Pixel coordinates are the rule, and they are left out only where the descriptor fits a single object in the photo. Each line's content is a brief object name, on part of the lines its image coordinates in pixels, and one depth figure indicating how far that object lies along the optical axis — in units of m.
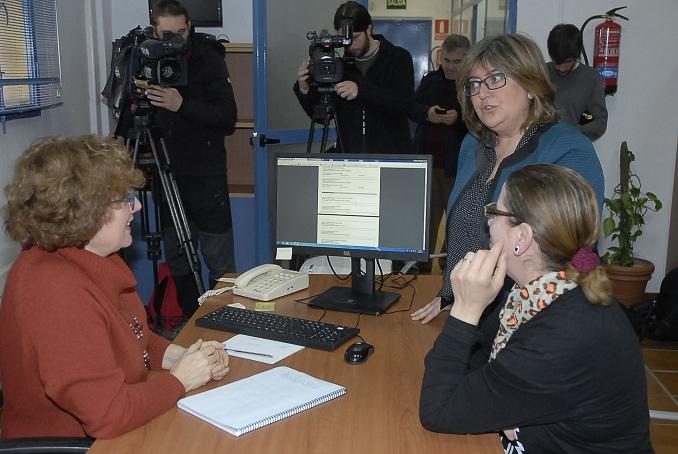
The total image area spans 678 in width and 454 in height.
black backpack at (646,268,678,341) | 3.71
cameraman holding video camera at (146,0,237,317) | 3.22
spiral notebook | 1.28
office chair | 1.29
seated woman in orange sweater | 1.26
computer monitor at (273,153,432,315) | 1.97
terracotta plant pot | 4.05
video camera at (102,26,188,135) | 2.97
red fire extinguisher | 4.12
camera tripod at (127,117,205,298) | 3.03
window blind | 2.68
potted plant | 4.06
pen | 1.62
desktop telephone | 2.09
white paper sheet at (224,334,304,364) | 1.62
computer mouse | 1.58
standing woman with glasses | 1.89
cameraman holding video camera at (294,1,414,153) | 3.27
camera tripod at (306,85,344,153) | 3.08
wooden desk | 1.21
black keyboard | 1.69
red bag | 3.05
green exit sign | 7.38
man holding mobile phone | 4.03
